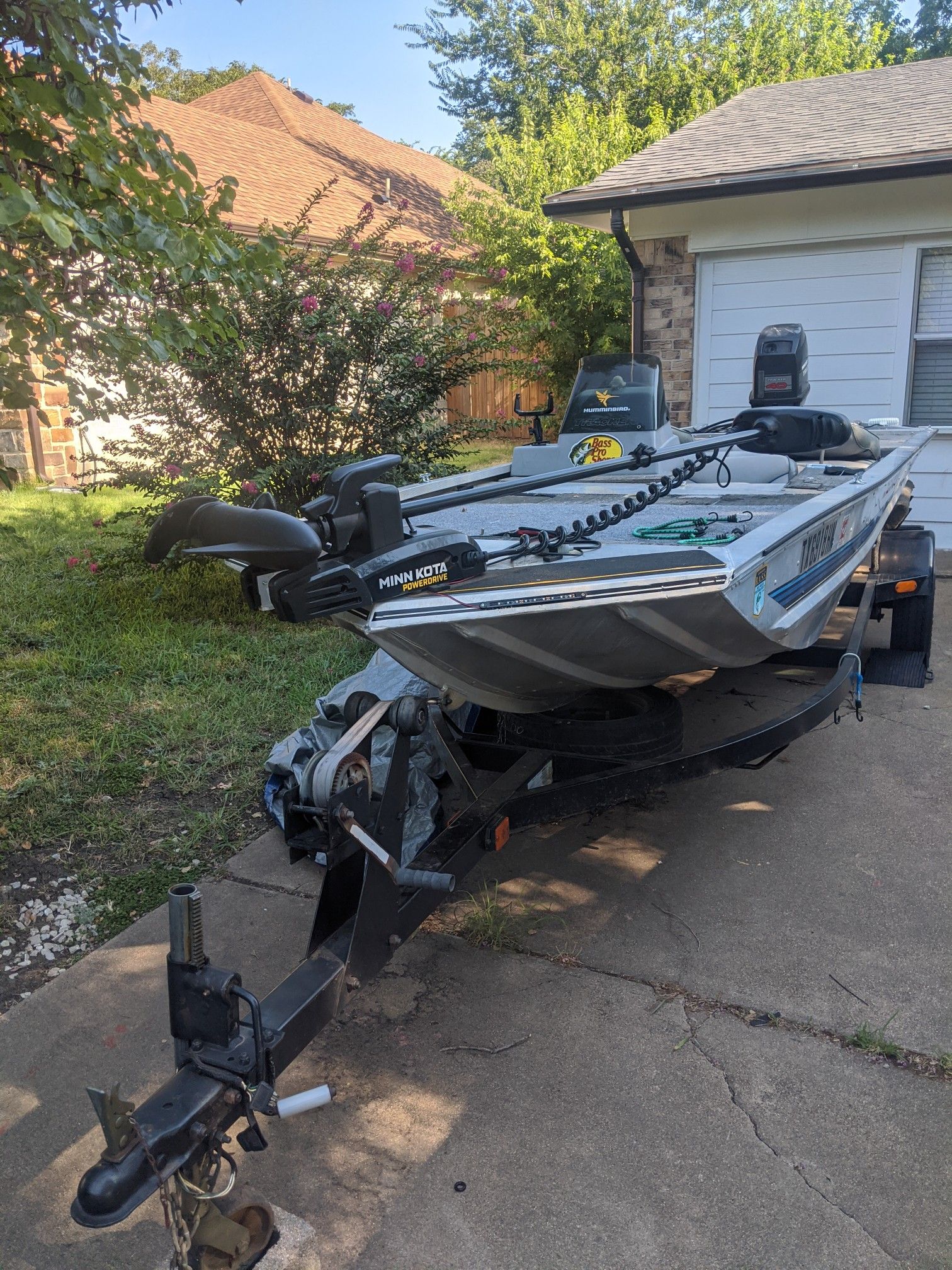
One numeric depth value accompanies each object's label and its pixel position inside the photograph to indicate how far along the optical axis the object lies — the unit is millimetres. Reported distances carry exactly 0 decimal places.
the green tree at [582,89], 14422
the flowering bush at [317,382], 6566
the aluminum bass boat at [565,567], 2383
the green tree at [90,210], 2932
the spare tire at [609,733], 3361
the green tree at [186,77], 33625
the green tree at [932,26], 33344
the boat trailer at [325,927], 1809
